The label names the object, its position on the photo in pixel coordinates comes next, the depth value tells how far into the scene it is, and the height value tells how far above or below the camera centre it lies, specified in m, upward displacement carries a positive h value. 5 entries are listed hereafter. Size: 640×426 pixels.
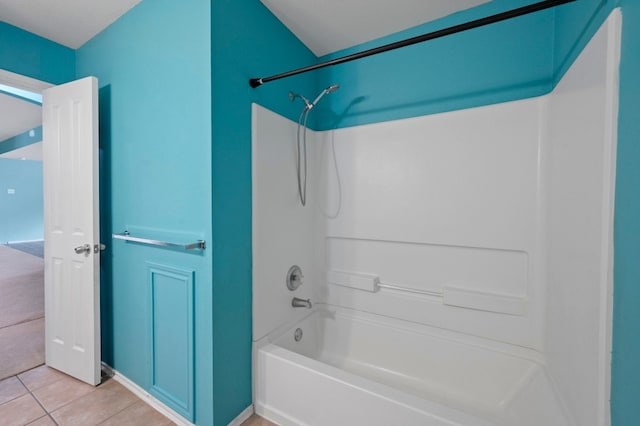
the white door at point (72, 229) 1.70 -0.16
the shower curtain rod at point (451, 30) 0.90 +0.68
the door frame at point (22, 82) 1.69 +0.81
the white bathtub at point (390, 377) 1.20 -0.92
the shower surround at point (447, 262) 1.01 -0.31
